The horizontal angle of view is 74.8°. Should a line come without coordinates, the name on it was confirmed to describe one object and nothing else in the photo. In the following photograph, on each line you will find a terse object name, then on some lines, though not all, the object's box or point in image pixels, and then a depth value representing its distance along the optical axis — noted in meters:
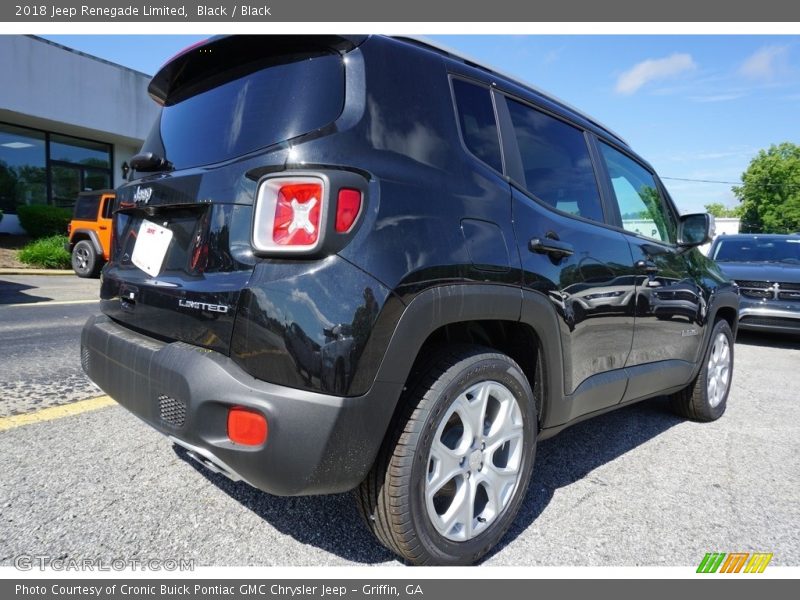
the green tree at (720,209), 97.81
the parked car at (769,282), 7.19
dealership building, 14.48
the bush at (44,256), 12.80
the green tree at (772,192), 48.25
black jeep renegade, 1.55
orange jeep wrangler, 11.59
